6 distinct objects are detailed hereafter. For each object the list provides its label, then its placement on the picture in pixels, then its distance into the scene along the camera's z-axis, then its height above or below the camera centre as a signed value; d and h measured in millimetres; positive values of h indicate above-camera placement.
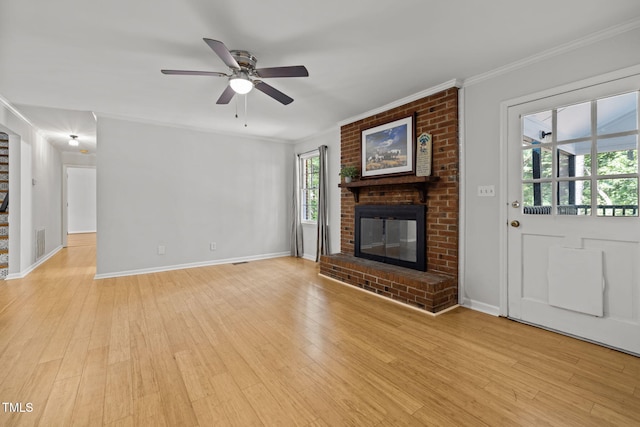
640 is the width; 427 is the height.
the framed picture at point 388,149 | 3572 +846
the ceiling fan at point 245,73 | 2128 +1129
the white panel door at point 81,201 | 9555 +412
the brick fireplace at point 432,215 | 2992 -35
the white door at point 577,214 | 2135 -21
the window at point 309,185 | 5621 +543
